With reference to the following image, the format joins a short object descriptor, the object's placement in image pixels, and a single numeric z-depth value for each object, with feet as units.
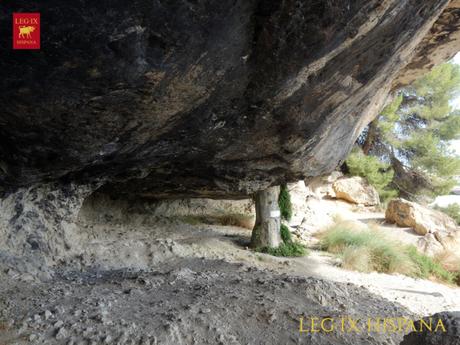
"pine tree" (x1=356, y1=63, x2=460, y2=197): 35.12
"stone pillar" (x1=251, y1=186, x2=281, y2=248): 18.50
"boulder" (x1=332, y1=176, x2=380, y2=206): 33.55
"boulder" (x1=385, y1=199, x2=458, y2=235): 25.16
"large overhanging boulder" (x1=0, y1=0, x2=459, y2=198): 5.29
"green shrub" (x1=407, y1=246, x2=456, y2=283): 18.88
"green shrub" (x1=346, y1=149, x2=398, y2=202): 34.30
